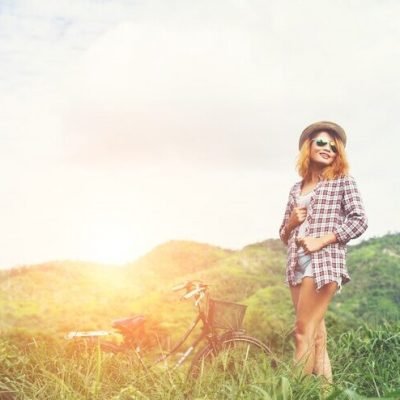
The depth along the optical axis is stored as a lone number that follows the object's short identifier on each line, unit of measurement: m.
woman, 4.70
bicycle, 5.93
